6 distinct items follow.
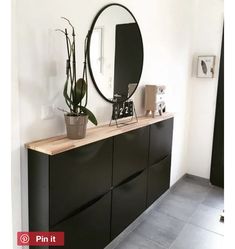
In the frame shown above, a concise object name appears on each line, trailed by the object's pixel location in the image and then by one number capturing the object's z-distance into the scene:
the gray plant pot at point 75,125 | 1.59
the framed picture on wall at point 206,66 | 3.24
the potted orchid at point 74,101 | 1.59
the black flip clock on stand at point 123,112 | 2.11
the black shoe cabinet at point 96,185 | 1.51
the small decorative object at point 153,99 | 2.46
